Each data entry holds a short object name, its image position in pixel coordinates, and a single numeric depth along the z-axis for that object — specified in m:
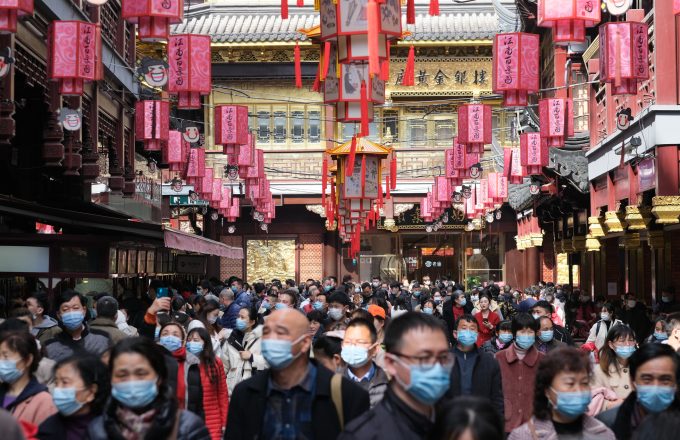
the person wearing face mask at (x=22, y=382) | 6.82
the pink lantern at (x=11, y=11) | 12.95
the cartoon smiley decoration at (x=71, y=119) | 17.70
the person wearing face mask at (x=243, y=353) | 11.69
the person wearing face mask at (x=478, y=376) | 9.10
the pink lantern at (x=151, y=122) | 23.75
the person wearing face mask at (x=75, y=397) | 6.20
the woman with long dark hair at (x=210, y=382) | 9.04
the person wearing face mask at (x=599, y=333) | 14.56
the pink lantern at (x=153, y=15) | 15.46
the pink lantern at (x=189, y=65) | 19.41
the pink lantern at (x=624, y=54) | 17.00
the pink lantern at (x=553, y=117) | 23.06
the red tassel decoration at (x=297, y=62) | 15.96
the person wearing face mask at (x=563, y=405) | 5.94
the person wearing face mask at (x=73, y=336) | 10.20
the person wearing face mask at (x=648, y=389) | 6.48
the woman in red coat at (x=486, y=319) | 16.42
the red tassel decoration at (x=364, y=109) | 14.48
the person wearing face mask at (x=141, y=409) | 5.51
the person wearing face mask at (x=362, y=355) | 8.81
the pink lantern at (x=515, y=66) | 18.34
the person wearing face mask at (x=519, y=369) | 9.93
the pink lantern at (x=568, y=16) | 14.84
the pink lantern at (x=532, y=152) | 25.19
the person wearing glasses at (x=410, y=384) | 4.93
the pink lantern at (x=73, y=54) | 16.15
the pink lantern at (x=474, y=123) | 24.94
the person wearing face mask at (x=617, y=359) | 9.66
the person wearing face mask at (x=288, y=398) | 5.74
